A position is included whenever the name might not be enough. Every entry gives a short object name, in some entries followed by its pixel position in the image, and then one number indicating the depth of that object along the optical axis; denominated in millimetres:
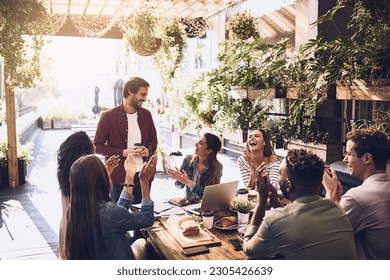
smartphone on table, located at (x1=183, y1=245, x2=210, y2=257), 1729
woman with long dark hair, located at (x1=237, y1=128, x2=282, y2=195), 3156
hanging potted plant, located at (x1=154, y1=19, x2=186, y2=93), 5117
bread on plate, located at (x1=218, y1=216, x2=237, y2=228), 2066
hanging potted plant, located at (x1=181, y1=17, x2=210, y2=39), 6574
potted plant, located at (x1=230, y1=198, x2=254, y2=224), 2137
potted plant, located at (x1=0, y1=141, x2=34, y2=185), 5586
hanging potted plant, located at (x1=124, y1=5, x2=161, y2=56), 4242
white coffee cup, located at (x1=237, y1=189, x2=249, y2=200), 2387
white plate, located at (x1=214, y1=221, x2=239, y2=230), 2029
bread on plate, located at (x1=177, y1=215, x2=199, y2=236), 1926
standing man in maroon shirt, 3088
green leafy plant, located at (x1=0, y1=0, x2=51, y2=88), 3283
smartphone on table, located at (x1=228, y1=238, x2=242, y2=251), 1790
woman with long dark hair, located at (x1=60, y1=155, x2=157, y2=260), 1631
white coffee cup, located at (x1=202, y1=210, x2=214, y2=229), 2062
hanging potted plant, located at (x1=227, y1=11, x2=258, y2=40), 4648
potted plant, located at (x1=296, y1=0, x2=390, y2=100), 2625
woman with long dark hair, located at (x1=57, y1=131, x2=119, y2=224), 2012
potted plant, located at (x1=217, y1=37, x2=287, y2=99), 3510
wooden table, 1724
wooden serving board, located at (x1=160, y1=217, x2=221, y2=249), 1828
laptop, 2248
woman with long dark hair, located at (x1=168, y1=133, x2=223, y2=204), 2963
